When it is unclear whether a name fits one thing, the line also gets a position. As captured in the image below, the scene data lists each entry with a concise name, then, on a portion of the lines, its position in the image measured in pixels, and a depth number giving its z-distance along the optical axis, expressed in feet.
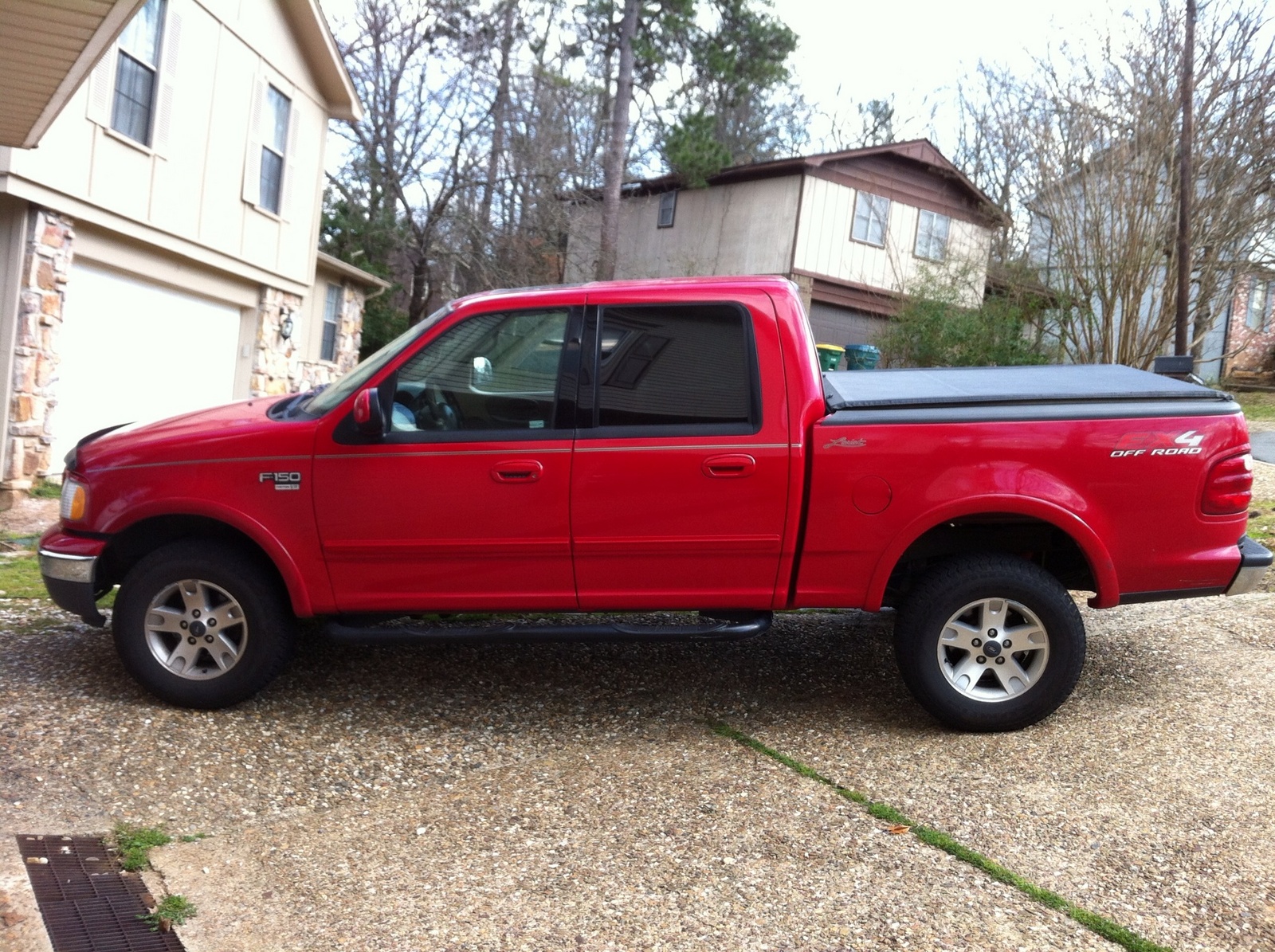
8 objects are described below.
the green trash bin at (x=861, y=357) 44.32
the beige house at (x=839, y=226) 78.18
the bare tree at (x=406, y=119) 81.61
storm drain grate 10.93
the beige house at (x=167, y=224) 33.42
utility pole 48.52
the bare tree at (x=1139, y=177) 50.98
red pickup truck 15.81
